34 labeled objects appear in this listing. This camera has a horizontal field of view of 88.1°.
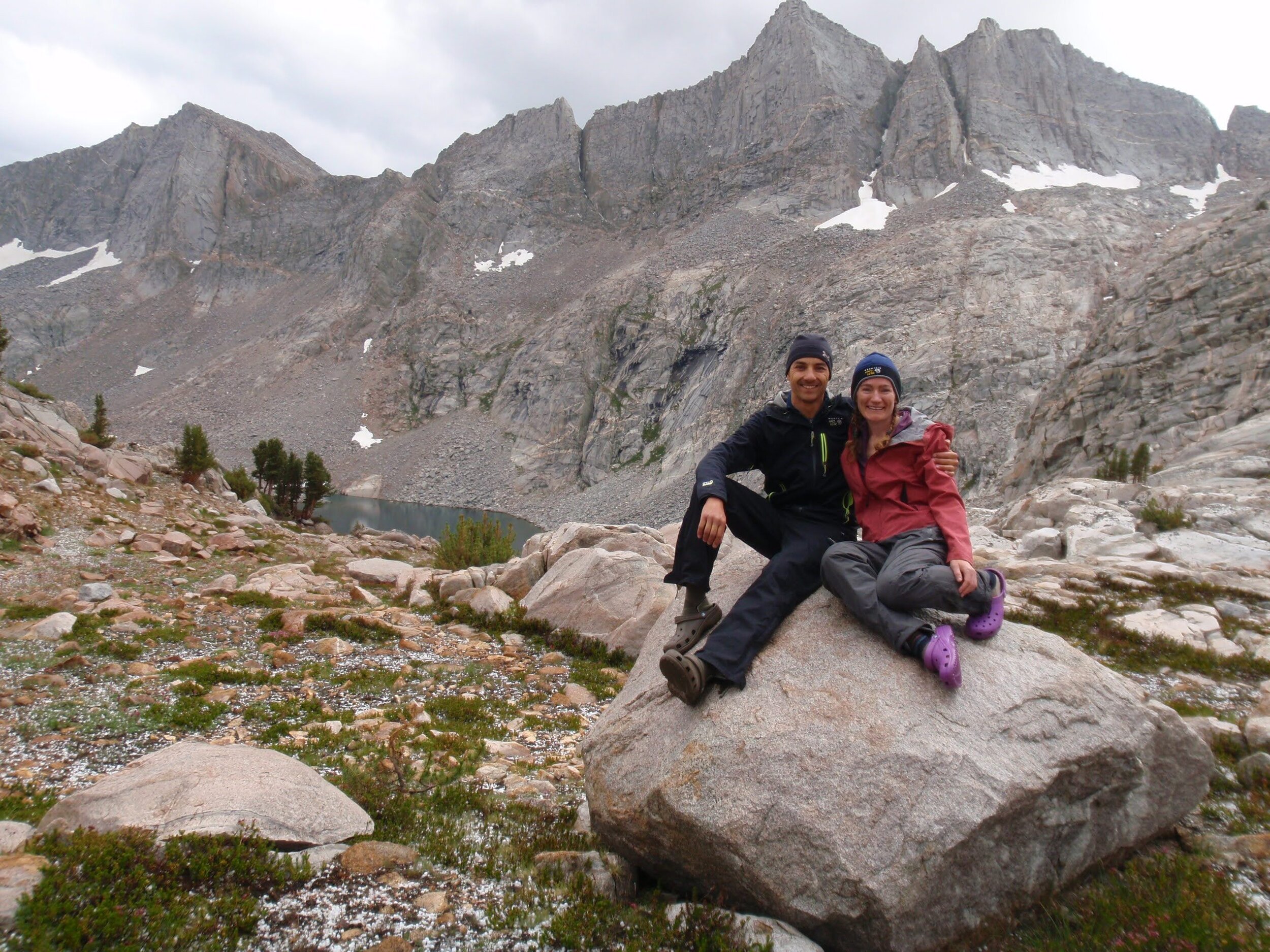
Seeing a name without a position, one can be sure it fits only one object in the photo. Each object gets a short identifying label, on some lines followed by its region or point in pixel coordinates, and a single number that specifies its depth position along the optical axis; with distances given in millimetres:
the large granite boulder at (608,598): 12914
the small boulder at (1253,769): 5641
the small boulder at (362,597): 15055
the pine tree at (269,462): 45688
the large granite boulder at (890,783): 3807
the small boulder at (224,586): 13852
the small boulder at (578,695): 10062
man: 5172
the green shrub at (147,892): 3279
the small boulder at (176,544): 17125
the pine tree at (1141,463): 27953
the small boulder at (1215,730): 6629
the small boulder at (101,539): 15898
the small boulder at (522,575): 16328
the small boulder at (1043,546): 18297
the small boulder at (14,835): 4043
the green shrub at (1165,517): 17891
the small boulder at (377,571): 18297
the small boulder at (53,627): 9859
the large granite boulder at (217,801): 4352
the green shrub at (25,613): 10836
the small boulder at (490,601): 14500
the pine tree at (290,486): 44281
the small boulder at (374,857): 4316
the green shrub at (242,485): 34719
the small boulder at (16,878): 3277
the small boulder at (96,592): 12055
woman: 4547
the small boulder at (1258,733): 6367
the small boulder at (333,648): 11180
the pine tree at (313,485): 44281
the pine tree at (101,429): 25406
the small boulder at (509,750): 7535
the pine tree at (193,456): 27062
